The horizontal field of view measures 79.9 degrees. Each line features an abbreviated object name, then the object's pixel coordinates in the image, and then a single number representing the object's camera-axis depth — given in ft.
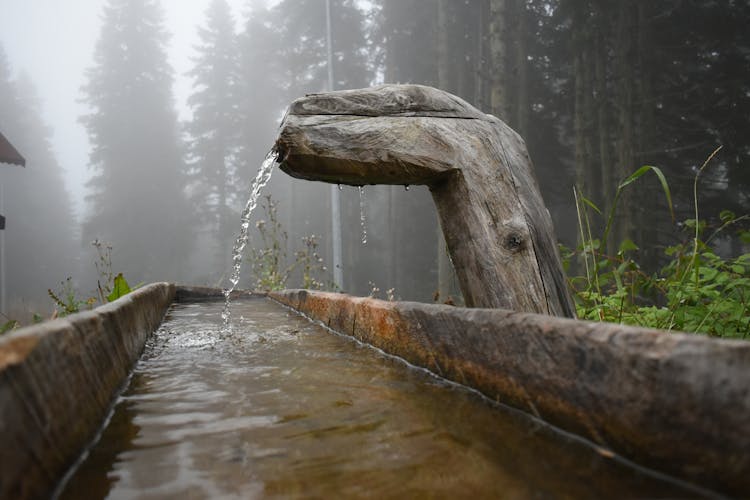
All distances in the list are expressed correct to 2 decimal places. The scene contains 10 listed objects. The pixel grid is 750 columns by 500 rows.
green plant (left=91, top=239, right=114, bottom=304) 15.65
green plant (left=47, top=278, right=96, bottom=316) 13.11
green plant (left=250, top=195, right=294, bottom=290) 23.81
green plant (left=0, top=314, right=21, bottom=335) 12.31
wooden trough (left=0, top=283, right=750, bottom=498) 2.51
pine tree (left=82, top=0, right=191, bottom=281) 87.10
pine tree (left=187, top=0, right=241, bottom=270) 89.76
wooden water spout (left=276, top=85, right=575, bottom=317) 6.81
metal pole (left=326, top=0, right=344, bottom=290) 29.05
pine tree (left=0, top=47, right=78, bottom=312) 107.14
